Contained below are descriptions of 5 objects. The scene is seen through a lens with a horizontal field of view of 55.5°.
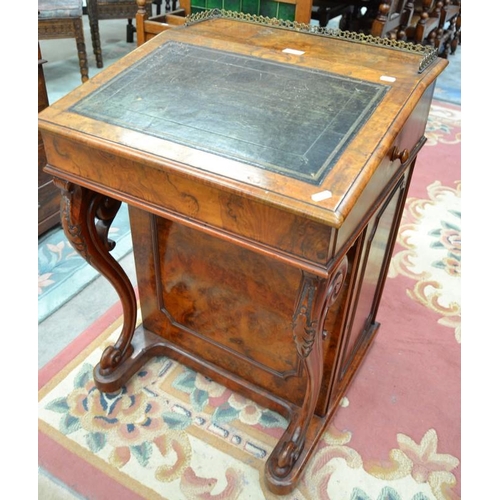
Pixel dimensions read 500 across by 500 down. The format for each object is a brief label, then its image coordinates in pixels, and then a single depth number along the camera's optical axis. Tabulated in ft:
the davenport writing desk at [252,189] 2.77
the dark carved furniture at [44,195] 6.12
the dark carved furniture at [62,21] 10.80
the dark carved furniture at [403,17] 10.25
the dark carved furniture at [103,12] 12.63
